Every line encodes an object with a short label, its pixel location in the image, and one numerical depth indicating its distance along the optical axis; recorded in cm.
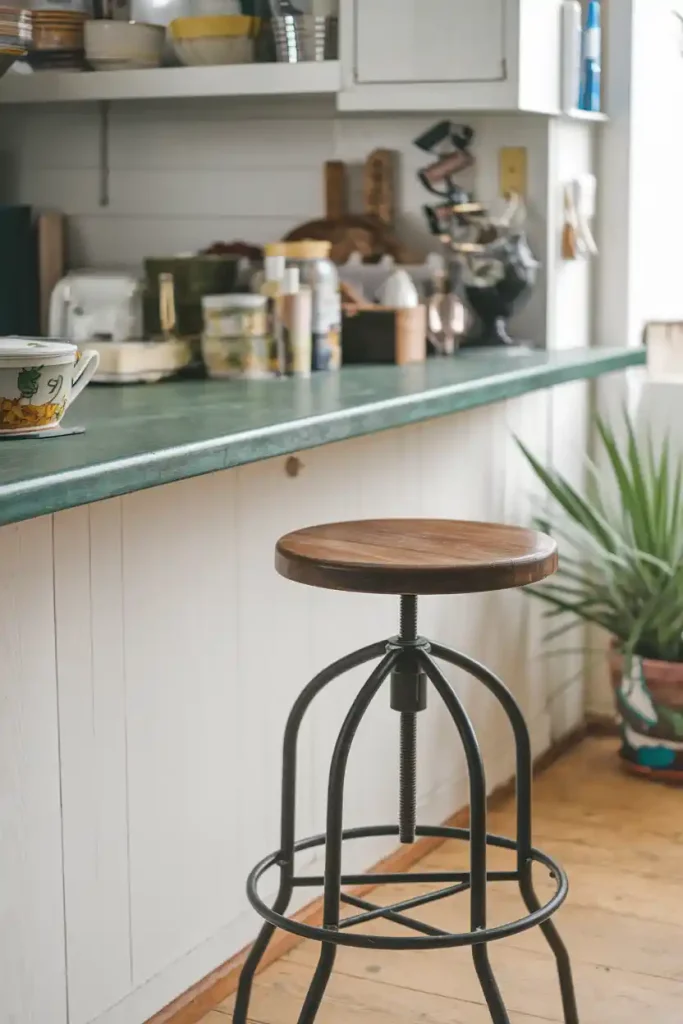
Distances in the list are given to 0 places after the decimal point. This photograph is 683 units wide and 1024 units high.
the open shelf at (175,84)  318
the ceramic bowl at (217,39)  325
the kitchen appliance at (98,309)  296
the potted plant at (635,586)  326
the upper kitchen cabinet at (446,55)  303
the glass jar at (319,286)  295
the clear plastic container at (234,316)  283
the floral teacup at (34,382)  196
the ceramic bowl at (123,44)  335
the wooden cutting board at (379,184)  341
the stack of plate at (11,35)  270
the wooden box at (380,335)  311
